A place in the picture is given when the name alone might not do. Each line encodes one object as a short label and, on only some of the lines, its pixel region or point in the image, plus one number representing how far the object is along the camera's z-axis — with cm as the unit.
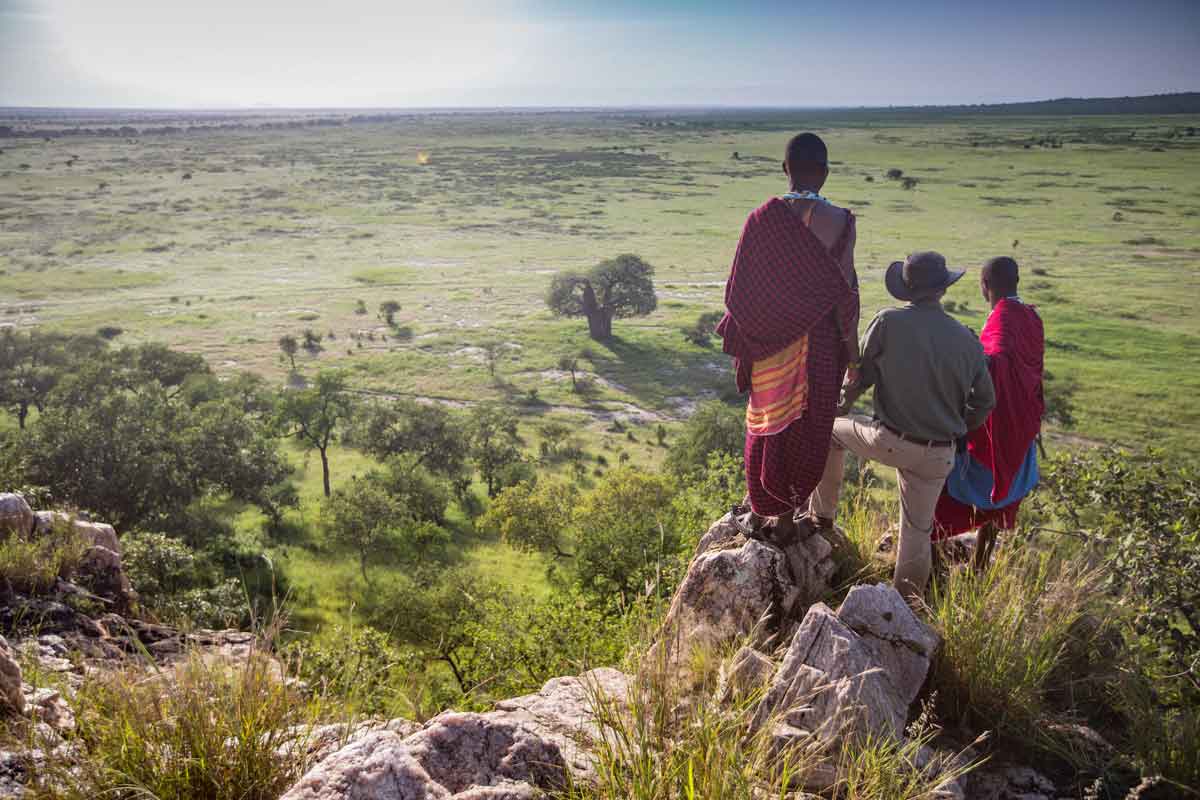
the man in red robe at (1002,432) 580
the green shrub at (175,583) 1534
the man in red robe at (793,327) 518
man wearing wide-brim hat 511
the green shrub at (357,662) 419
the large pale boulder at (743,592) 504
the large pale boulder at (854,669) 367
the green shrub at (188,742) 311
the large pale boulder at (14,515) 861
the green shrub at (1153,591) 383
